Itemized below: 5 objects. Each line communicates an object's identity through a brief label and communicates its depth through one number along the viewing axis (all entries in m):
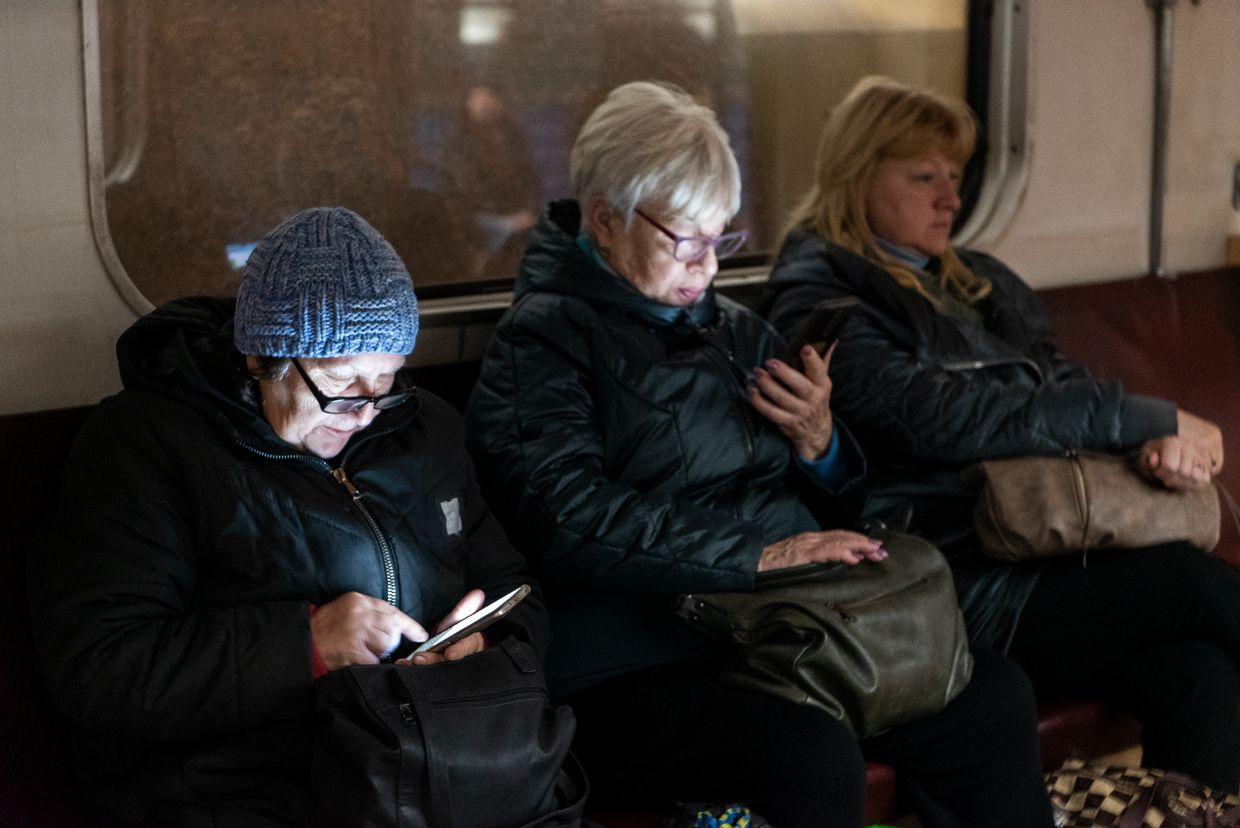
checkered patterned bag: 2.83
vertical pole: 4.82
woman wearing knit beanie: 2.14
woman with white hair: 2.65
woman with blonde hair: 3.21
